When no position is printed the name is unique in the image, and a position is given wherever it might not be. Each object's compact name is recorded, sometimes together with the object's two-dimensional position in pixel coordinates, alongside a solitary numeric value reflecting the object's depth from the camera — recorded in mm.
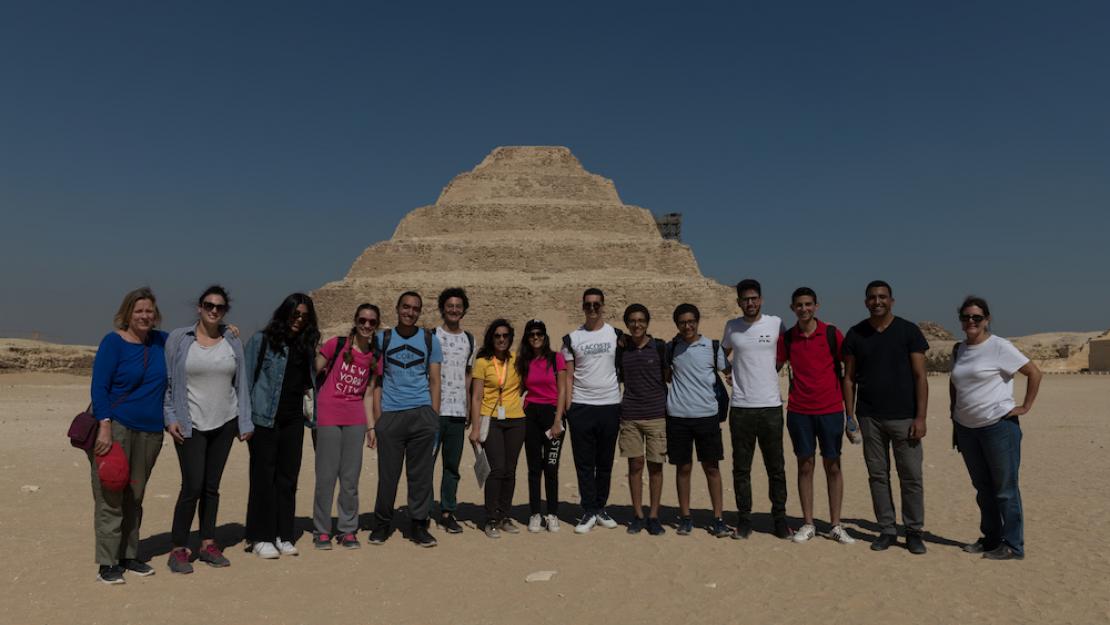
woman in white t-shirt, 4523
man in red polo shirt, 4848
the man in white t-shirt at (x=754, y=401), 4953
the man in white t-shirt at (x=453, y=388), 5109
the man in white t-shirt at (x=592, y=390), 5160
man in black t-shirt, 4680
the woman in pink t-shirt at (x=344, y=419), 4707
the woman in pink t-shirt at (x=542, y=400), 5191
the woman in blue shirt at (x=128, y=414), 3984
